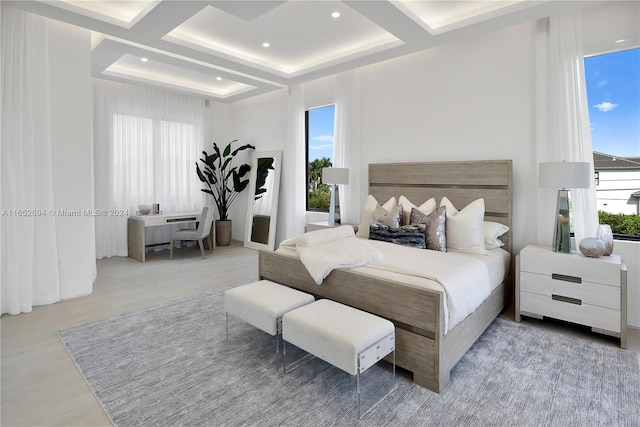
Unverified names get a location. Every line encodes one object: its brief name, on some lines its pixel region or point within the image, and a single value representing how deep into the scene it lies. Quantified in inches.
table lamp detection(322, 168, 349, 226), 181.8
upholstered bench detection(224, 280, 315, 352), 91.7
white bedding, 85.9
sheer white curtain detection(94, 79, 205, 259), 215.3
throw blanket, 102.6
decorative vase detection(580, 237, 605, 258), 107.3
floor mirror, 238.5
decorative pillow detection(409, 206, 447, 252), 126.3
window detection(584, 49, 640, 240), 118.1
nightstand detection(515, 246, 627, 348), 102.2
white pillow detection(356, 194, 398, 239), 156.0
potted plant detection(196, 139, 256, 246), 253.3
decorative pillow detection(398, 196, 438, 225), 144.2
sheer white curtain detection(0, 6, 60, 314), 124.6
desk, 208.2
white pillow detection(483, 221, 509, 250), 129.7
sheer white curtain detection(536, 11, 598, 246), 120.5
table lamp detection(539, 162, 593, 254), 110.1
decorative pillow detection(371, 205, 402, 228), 140.1
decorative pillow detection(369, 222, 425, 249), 129.1
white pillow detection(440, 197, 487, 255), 123.9
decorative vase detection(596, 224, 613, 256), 108.7
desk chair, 216.7
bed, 81.5
